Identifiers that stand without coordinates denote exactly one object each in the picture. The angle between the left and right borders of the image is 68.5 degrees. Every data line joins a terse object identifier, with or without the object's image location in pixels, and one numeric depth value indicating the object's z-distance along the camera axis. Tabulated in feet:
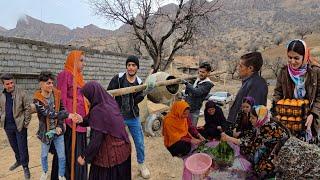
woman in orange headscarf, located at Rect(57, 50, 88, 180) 9.12
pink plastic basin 8.19
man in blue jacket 10.56
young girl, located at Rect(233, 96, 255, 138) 8.65
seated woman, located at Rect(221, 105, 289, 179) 7.45
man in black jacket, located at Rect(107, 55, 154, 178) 10.42
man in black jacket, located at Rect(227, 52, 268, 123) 8.64
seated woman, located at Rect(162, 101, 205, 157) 9.84
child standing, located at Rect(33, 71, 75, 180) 9.36
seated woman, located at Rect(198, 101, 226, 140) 10.96
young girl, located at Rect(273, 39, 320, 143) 7.33
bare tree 41.32
